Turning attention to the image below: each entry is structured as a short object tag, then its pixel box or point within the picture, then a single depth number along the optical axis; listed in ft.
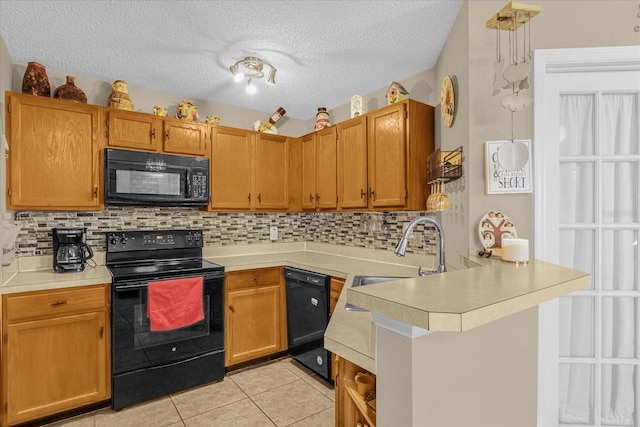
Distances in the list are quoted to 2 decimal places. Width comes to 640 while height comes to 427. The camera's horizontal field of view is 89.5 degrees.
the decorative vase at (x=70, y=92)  7.86
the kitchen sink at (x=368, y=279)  7.39
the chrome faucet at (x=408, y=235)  4.16
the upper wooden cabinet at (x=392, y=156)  7.71
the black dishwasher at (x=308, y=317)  8.43
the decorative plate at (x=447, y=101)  6.32
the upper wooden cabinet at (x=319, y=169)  10.01
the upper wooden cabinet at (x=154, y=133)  8.25
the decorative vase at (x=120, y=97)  8.43
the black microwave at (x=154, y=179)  8.07
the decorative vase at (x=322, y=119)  10.55
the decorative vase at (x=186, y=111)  9.45
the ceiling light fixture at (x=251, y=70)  7.59
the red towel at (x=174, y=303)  7.45
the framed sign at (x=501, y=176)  5.23
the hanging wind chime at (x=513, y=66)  4.31
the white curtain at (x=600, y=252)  5.15
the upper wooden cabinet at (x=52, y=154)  7.15
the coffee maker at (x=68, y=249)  7.53
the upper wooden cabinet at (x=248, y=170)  9.76
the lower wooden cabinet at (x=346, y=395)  4.15
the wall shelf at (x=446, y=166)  5.81
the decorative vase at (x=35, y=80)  7.45
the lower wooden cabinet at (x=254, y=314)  8.96
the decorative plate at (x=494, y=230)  5.18
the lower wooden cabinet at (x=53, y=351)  6.36
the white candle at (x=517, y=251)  4.03
